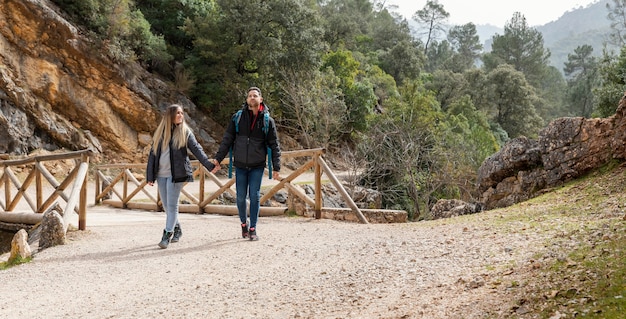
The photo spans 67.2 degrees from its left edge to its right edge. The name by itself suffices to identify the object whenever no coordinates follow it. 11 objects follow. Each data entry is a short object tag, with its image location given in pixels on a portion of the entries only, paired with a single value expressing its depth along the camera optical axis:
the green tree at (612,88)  18.17
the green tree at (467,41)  70.31
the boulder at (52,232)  6.20
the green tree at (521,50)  54.41
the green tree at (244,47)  24.64
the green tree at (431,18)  60.00
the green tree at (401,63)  43.53
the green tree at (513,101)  39.28
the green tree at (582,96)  50.01
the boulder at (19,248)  5.68
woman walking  5.77
